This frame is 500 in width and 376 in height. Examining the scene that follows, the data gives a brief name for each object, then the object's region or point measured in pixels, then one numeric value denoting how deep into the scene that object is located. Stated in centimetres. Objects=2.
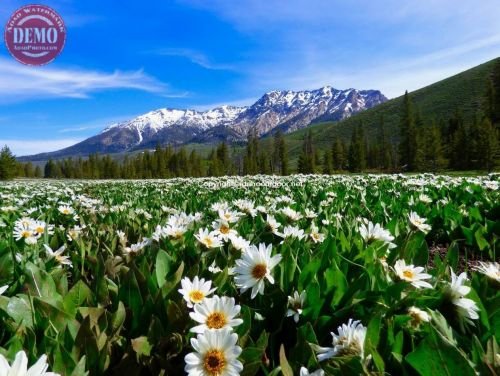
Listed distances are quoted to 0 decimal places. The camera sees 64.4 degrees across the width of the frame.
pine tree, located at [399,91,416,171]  7862
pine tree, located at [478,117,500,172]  5959
